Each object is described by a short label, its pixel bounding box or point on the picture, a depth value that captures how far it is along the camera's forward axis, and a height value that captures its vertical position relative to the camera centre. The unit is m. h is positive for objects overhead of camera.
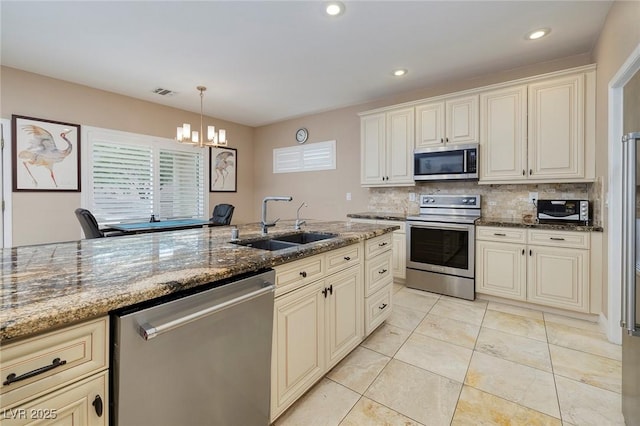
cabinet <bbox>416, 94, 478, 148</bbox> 3.32 +1.14
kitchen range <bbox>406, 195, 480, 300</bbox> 3.17 -0.38
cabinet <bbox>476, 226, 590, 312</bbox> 2.63 -0.52
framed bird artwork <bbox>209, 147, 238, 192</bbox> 5.38 +0.87
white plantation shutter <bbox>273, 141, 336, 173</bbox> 4.96 +1.06
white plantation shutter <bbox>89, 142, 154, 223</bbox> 3.94 +0.46
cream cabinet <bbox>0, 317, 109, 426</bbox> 0.70 -0.45
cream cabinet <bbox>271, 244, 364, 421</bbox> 1.46 -0.64
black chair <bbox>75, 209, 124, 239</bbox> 2.87 -0.11
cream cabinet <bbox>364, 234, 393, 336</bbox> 2.24 -0.57
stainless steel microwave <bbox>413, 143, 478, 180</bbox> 3.28 +0.63
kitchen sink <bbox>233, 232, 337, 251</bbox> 1.96 -0.20
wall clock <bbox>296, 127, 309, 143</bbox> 5.22 +1.48
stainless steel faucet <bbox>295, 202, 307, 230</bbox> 2.39 -0.08
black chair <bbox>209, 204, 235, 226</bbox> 4.45 -0.02
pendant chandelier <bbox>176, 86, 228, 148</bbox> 3.52 +0.98
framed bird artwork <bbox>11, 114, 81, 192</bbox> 3.31 +0.73
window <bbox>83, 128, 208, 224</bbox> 3.93 +0.56
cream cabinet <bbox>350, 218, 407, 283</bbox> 3.63 -0.48
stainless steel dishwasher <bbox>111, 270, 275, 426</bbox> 0.90 -0.54
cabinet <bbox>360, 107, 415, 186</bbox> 3.80 +0.93
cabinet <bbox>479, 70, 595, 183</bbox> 2.72 +0.87
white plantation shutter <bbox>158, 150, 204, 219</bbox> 4.69 +0.51
